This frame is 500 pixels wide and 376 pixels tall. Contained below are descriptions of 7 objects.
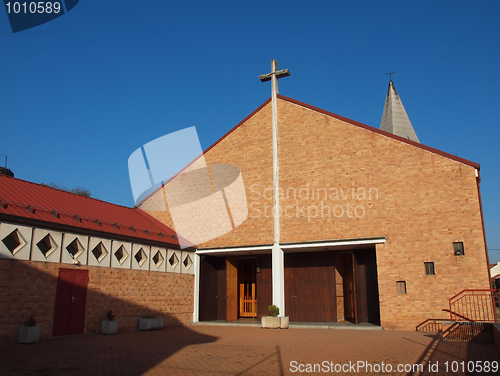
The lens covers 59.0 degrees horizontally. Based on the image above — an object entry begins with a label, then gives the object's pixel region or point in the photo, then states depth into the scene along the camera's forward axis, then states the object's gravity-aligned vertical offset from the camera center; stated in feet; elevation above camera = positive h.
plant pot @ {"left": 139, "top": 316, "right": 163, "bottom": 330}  57.26 -4.40
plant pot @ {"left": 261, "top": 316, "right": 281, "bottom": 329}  60.54 -4.57
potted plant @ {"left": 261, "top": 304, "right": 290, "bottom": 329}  60.54 -4.45
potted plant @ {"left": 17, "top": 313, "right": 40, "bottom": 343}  41.37 -4.15
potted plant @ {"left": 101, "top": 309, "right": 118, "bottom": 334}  51.65 -4.21
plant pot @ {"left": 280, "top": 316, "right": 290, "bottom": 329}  60.49 -4.66
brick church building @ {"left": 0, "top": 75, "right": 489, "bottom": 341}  47.24 +5.83
